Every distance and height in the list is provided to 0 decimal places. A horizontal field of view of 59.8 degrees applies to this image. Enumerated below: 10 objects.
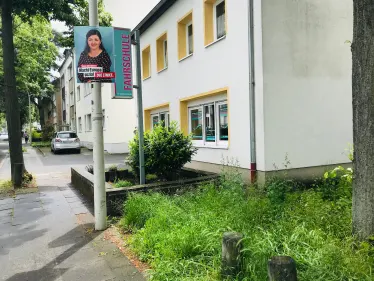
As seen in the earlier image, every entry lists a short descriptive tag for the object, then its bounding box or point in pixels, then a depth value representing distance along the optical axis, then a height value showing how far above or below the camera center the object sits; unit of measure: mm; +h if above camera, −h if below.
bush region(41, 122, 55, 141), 34844 +105
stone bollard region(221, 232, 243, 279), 3164 -1249
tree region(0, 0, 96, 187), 9648 +1870
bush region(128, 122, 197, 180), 7363 -503
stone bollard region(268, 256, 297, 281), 2514 -1114
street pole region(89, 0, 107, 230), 5367 -420
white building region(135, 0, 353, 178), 7691 +1150
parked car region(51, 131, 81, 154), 22672 -662
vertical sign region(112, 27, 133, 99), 5996 +1250
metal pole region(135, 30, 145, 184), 6652 +317
